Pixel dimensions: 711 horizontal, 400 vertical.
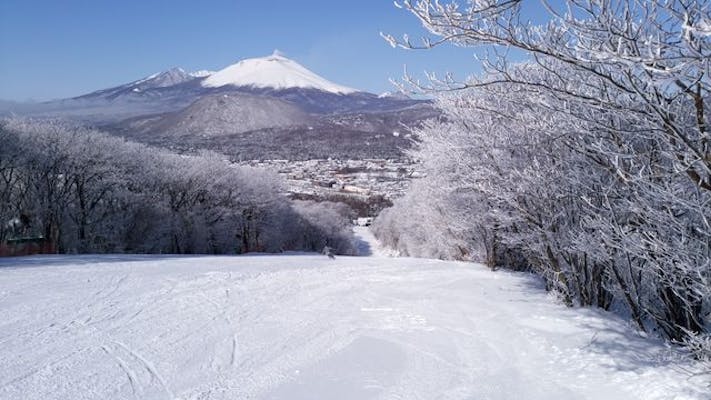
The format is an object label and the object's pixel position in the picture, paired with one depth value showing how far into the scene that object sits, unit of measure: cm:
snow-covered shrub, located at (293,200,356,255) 4978
